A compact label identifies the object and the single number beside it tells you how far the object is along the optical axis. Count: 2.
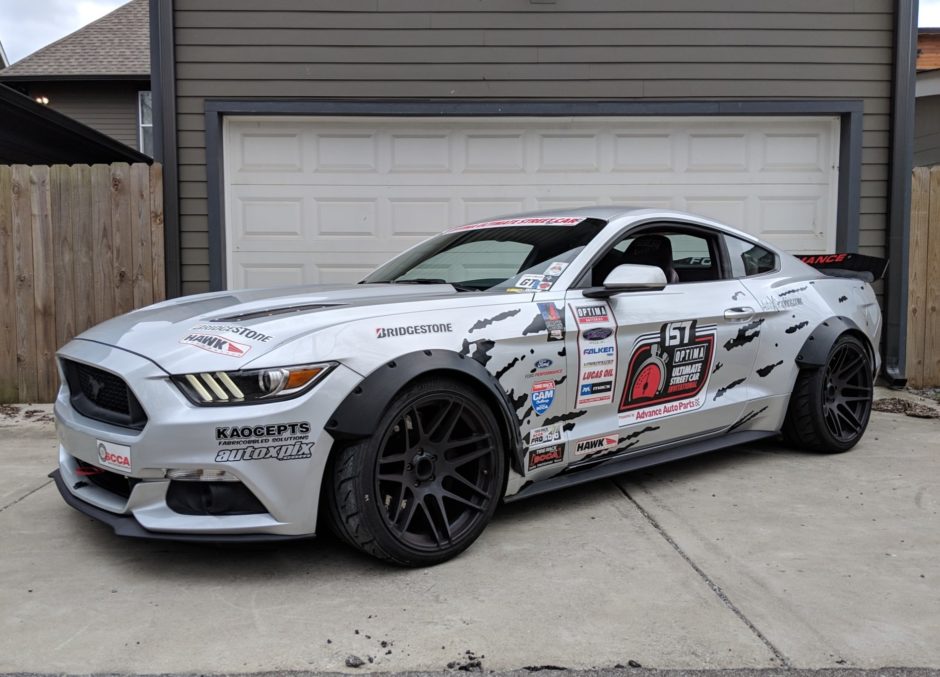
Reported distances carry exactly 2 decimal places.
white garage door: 6.95
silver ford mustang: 2.82
